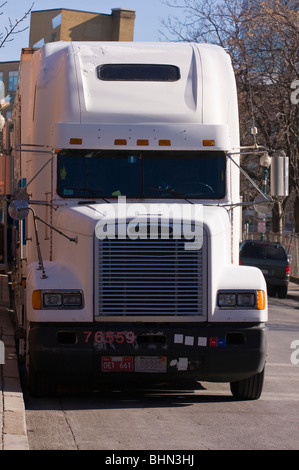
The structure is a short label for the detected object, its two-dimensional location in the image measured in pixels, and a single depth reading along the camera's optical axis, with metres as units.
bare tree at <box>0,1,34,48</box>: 13.43
